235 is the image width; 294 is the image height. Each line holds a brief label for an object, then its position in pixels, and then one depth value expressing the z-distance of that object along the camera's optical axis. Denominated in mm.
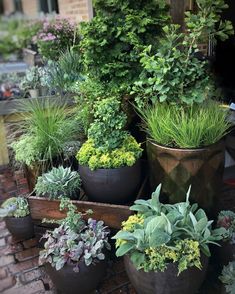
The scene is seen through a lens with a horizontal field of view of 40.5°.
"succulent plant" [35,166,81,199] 2334
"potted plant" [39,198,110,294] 1909
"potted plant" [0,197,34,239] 2541
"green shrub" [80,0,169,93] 2447
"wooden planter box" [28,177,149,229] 2215
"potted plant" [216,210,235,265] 2072
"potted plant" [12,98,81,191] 2650
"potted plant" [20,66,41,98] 3989
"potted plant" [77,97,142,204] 2211
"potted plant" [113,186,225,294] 1700
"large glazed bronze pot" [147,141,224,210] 2078
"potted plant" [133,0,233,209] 2088
